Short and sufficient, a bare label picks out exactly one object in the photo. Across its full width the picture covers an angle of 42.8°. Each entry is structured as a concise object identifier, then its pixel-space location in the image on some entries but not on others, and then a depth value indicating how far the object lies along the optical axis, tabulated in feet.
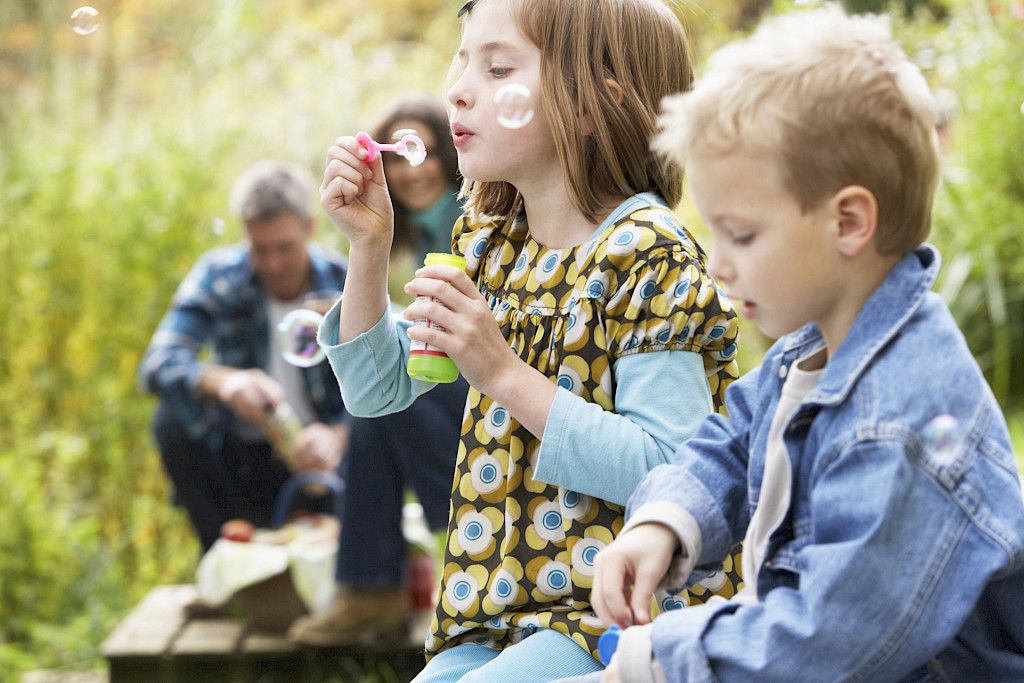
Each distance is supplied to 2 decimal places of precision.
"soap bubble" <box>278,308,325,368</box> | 7.36
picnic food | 11.71
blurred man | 12.77
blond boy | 3.48
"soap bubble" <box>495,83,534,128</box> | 5.12
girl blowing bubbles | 4.79
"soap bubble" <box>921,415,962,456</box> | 3.51
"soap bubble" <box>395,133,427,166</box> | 5.34
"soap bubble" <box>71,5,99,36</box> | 6.63
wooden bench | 10.68
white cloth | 11.07
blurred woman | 9.71
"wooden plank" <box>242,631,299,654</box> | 10.78
